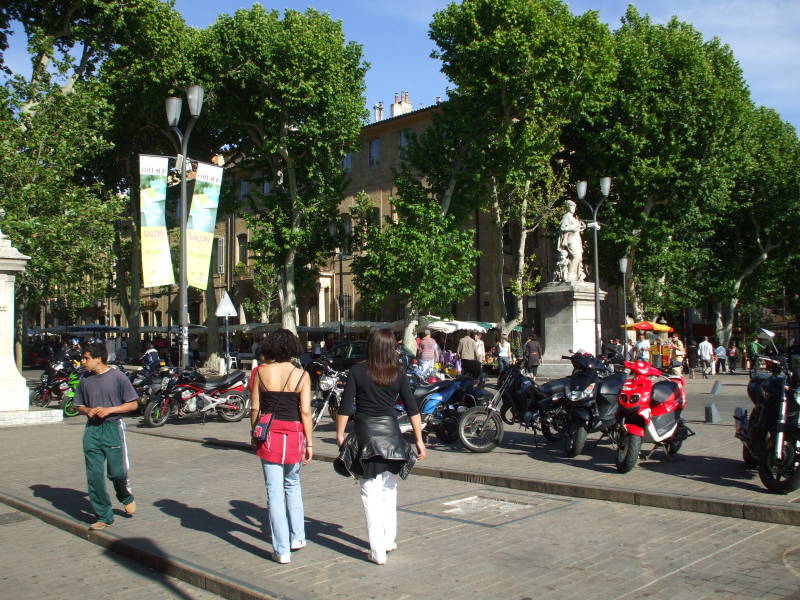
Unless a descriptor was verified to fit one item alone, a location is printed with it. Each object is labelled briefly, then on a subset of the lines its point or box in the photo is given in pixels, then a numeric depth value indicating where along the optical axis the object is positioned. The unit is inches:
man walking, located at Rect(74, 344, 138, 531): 279.8
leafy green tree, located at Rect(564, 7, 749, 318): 1417.3
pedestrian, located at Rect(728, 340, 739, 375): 1572.6
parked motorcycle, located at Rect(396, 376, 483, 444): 469.1
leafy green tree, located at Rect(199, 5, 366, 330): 1222.3
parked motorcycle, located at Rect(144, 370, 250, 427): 642.8
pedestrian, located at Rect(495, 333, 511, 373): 1081.7
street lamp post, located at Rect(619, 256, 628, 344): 1306.6
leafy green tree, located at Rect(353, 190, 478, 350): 1262.3
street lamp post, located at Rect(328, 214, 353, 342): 1380.4
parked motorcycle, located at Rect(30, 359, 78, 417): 833.5
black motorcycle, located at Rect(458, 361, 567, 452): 444.5
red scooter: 358.3
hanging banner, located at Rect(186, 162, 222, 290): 710.5
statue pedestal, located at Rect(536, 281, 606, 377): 1079.0
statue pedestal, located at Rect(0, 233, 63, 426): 655.8
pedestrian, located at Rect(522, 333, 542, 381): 1028.5
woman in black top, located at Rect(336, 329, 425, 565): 223.6
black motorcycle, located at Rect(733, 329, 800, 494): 298.4
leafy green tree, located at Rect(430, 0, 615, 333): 1209.4
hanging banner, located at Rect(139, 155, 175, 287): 692.7
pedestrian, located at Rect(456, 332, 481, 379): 947.3
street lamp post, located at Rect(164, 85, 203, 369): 695.1
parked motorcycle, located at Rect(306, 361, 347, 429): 564.3
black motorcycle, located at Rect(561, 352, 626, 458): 399.9
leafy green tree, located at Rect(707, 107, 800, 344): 1665.8
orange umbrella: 1216.9
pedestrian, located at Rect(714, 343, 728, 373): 1459.2
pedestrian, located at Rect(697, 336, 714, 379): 1269.7
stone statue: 1077.1
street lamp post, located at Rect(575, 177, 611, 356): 1018.4
